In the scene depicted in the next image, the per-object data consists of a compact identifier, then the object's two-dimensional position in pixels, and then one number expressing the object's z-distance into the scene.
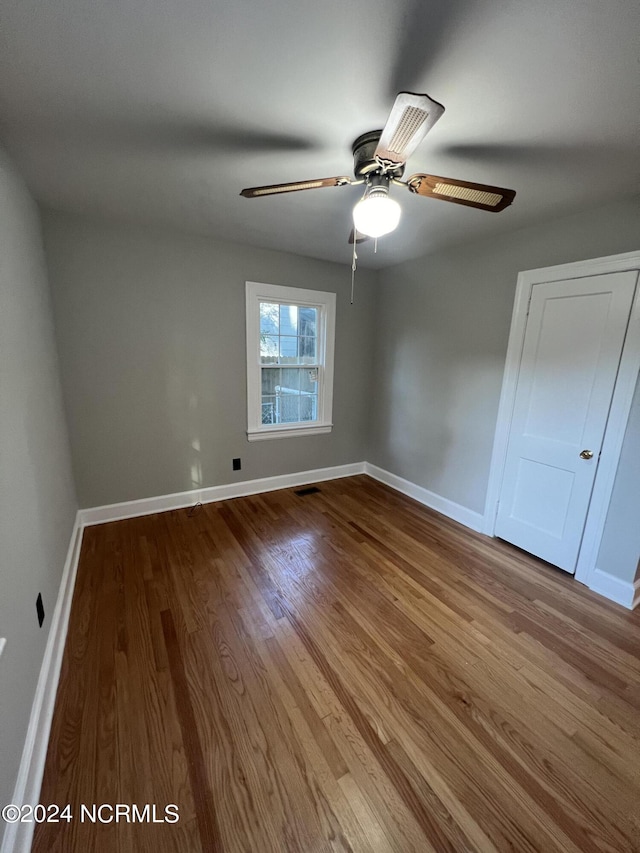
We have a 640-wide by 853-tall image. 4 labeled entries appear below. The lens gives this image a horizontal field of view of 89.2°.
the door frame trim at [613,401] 1.96
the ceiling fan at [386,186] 1.29
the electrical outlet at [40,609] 1.42
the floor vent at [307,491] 3.53
